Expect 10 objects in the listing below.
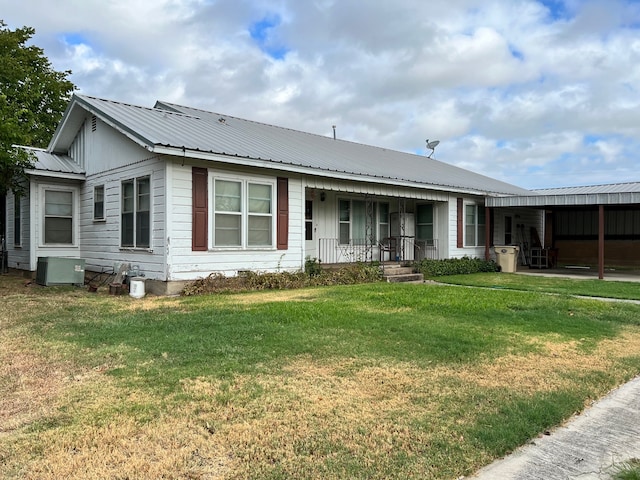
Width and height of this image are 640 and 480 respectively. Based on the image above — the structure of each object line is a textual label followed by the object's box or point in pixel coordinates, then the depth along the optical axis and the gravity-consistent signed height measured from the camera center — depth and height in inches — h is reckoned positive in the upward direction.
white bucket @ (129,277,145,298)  393.4 -36.1
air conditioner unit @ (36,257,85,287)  444.8 -26.0
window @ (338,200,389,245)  611.2 +30.1
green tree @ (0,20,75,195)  832.9 +300.7
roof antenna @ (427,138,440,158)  922.7 +191.1
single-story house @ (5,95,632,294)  403.2 +45.8
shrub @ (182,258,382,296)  404.8 -32.3
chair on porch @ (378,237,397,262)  645.9 -1.5
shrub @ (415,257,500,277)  598.9 -27.0
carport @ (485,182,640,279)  677.9 +29.3
